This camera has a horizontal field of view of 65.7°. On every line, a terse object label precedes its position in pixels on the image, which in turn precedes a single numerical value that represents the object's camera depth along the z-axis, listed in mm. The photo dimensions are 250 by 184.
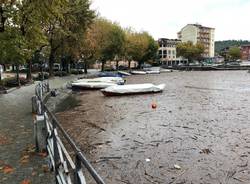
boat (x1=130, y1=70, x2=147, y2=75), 48062
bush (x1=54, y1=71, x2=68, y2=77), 33169
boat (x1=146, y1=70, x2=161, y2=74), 52216
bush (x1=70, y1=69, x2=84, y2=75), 38063
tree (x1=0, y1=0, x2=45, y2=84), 14323
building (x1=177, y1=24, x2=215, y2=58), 96101
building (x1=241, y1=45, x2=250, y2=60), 108206
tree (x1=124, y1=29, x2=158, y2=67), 51670
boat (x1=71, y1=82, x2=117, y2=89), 22760
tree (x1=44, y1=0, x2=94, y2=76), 24999
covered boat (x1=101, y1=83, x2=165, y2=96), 19251
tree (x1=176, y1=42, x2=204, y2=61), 72730
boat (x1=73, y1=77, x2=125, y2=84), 24060
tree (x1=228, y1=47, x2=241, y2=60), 92097
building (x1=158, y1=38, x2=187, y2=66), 85551
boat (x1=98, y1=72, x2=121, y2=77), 29477
